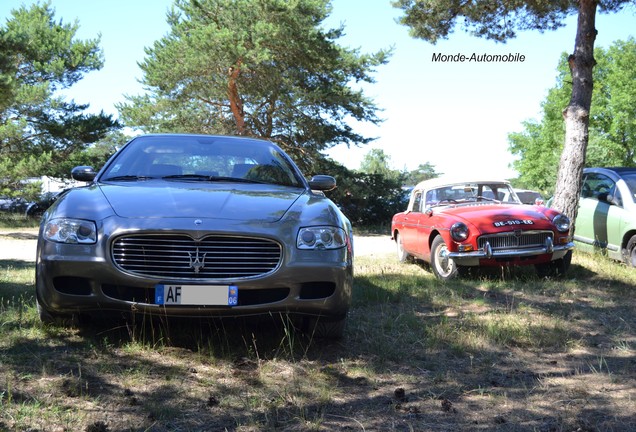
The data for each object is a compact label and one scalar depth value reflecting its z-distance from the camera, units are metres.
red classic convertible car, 7.33
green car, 8.82
